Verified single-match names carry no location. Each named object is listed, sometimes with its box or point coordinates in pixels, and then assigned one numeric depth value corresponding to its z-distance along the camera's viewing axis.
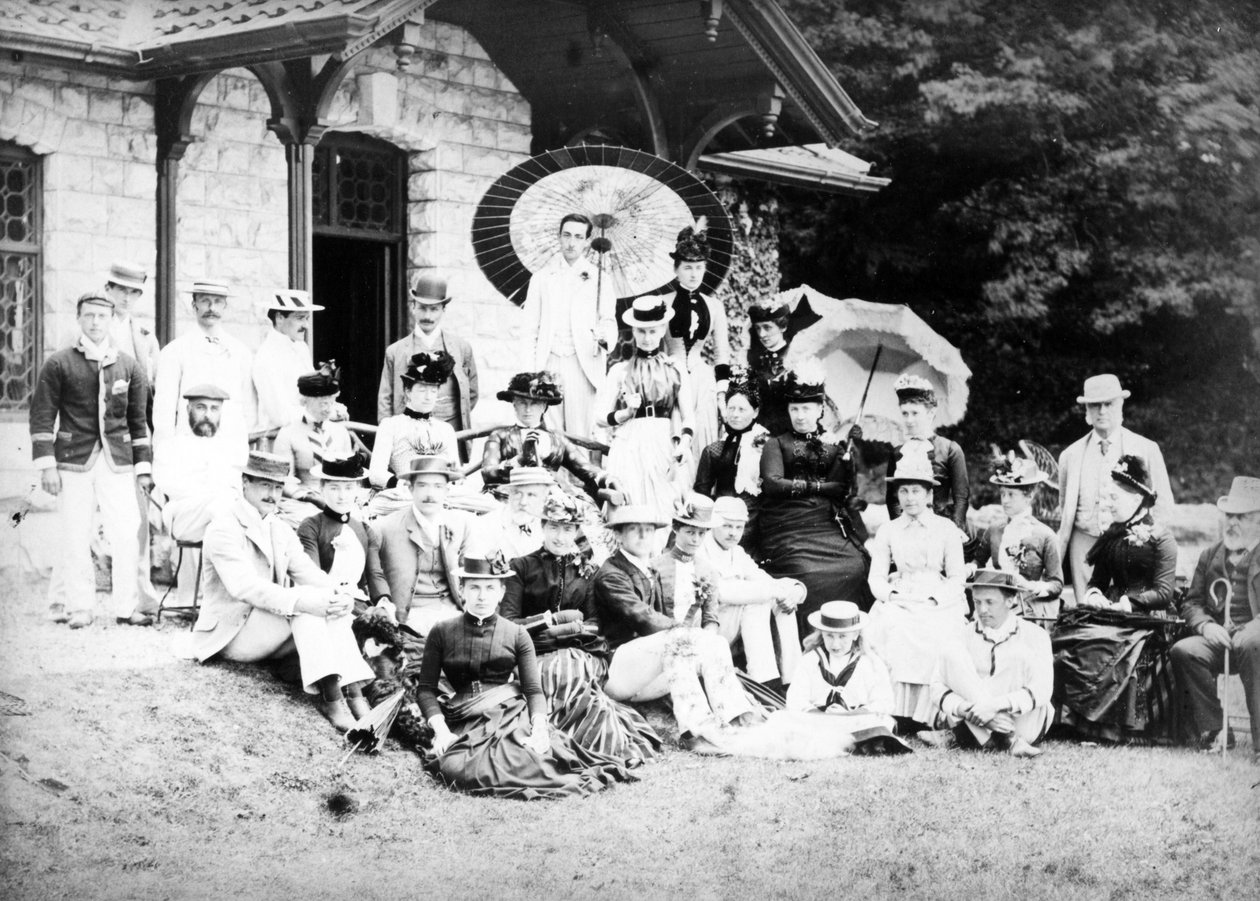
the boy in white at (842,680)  7.89
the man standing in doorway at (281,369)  8.36
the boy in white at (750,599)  8.13
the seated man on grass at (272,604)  7.30
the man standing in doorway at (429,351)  8.89
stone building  8.49
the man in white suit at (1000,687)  8.02
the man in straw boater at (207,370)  7.95
